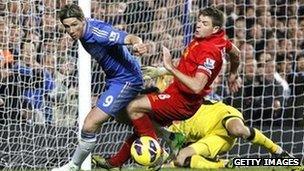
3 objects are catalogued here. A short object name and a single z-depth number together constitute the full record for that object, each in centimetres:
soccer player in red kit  1681
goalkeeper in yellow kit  1989
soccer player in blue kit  1647
